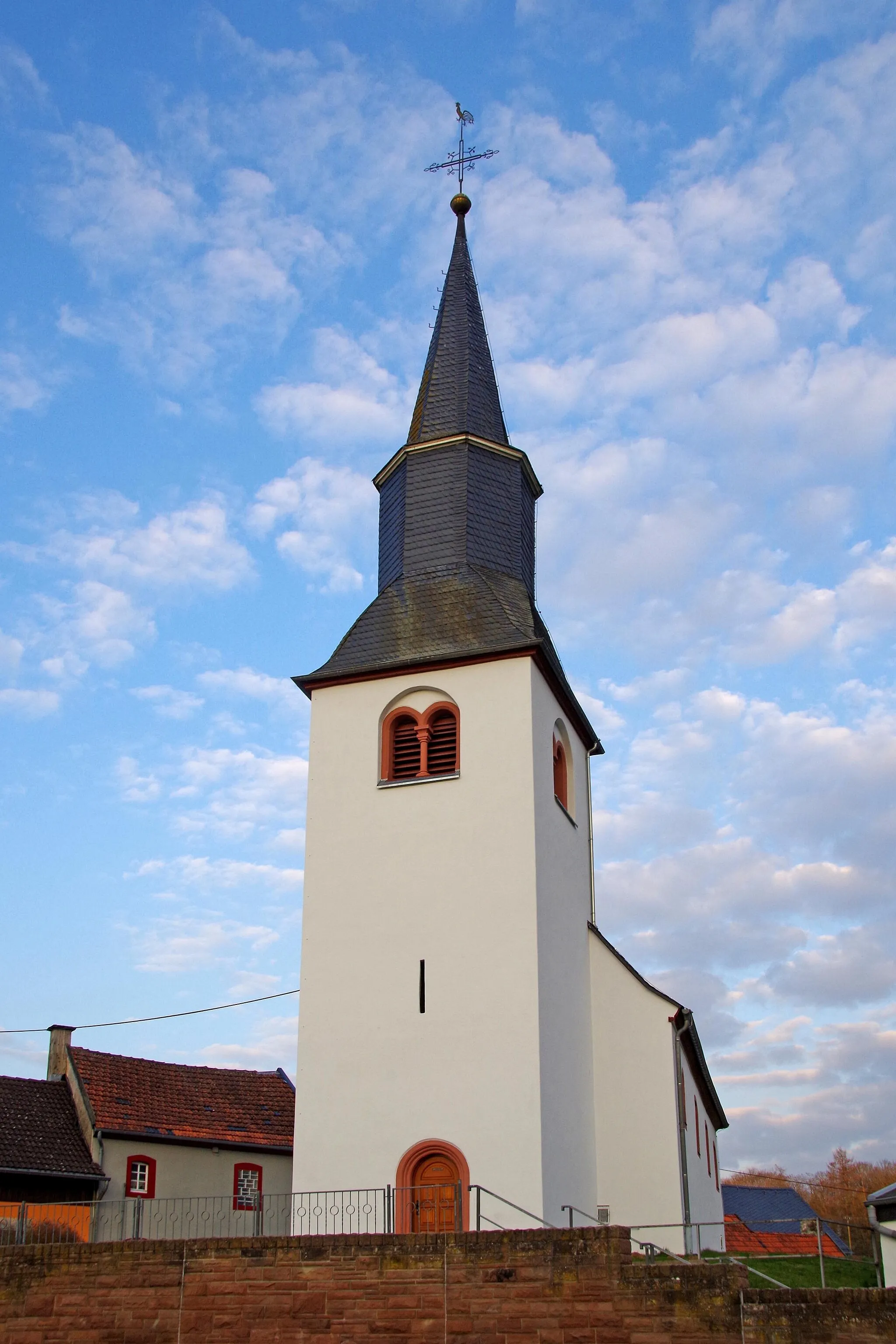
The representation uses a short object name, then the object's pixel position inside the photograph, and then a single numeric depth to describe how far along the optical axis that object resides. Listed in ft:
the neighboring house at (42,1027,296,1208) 85.92
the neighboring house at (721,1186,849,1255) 160.25
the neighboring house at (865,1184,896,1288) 75.05
